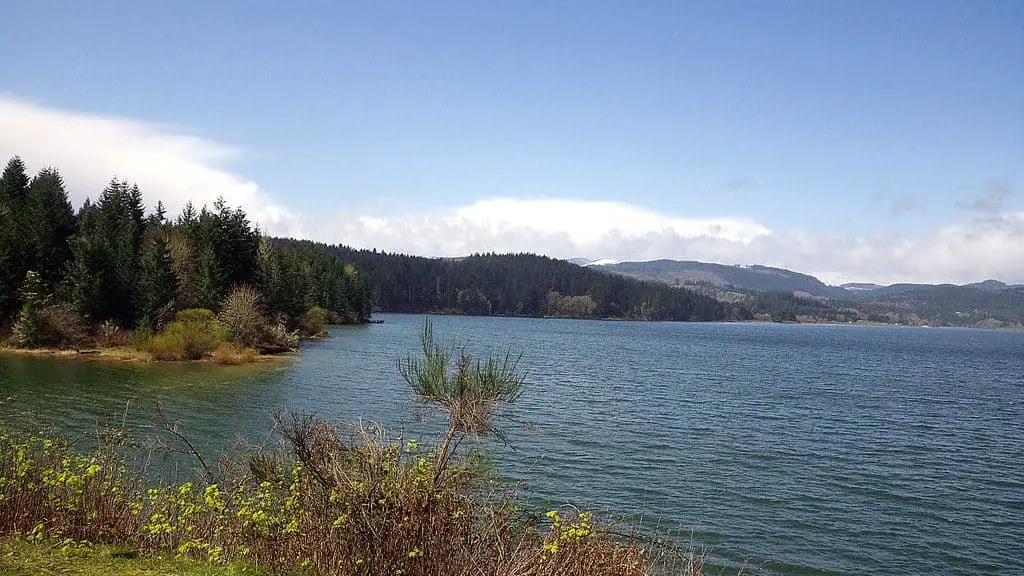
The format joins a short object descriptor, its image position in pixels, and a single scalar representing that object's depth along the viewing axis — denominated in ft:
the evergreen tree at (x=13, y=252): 159.84
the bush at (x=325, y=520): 23.80
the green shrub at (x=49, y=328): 150.92
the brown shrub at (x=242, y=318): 172.14
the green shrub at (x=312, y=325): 255.70
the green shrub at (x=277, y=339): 185.57
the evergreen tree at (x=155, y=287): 168.35
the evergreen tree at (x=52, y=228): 170.40
